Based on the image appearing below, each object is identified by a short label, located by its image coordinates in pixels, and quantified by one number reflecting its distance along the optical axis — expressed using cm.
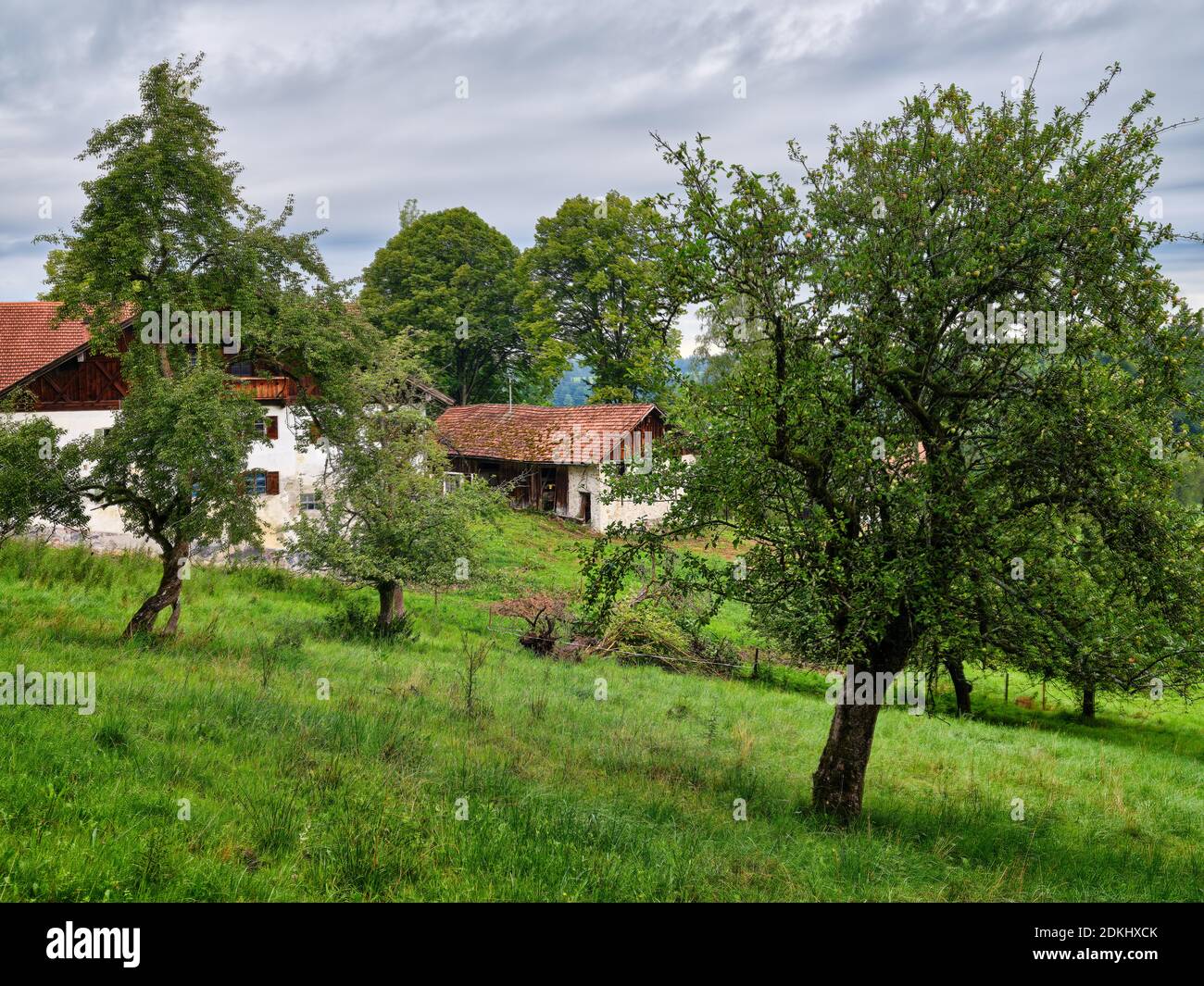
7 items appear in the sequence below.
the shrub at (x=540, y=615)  2278
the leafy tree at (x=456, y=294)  5459
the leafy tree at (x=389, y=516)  2066
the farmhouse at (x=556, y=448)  4250
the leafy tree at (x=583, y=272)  4806
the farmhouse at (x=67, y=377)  2822
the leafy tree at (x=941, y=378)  827
